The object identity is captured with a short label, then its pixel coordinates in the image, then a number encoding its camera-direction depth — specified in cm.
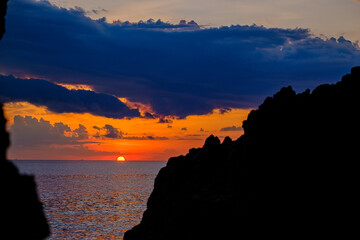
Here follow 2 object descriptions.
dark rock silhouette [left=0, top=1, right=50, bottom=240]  1184
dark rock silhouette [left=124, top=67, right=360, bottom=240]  3650
